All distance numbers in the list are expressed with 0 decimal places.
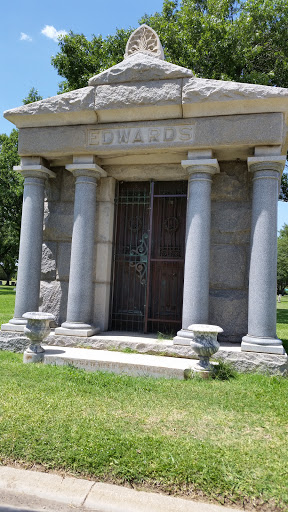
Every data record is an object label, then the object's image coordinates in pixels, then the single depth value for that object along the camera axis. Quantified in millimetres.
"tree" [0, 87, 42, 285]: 27766
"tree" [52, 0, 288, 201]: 14414
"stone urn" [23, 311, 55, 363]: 5734
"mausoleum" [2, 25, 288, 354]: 5887
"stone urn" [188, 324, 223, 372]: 5152
